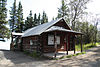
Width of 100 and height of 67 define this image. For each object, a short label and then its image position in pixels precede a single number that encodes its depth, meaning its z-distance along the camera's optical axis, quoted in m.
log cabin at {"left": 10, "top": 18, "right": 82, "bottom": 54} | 9.62
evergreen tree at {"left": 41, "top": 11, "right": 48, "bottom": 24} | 29.72
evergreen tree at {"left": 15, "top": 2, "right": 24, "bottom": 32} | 22.70
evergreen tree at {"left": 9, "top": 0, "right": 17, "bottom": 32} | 21.99
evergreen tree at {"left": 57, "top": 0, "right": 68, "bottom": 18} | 25.05
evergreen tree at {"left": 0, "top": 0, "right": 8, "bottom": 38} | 17.64
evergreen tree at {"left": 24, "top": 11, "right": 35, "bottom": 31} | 25.59
